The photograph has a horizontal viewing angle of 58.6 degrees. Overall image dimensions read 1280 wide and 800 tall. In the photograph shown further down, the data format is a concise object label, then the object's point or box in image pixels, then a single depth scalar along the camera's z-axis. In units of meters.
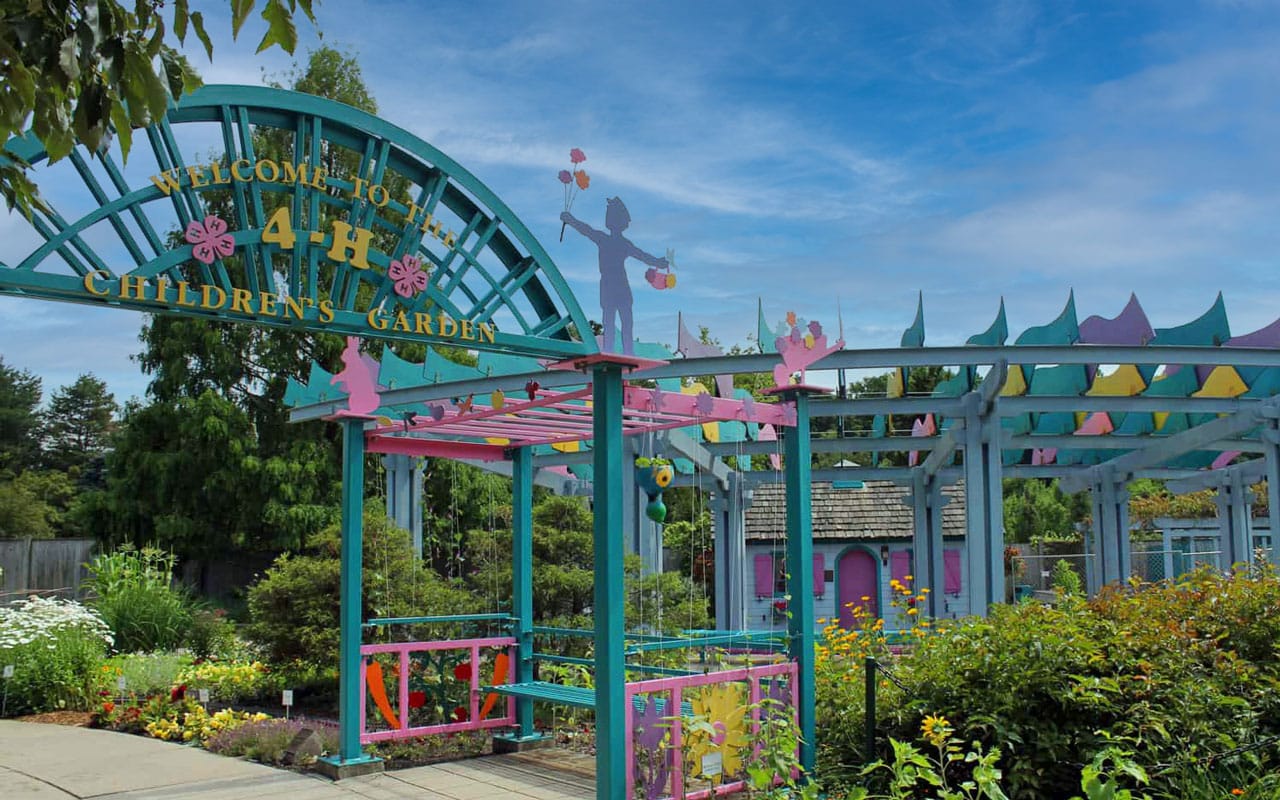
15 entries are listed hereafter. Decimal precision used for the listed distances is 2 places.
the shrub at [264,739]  9.30
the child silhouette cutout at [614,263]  6.92
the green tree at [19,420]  50.81
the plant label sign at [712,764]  6.91
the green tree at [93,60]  3.03
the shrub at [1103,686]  6.48
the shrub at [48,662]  12.47
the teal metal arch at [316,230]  5.20
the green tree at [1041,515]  38.12
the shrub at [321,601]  12.22
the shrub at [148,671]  11.92
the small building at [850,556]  24.53
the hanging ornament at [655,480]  7.86
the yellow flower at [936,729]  6.11
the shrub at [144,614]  15.06
